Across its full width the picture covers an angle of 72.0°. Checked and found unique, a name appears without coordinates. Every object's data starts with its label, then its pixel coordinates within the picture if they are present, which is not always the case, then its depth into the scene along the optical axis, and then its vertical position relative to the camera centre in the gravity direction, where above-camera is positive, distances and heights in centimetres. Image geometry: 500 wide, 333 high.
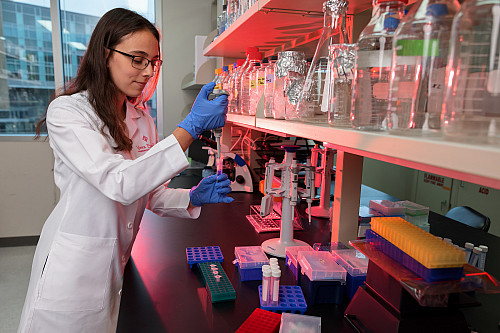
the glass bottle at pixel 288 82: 103 +8
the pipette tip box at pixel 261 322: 89 -56
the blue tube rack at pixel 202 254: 128 -57
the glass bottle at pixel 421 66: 49 +7
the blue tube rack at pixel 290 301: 100 -57
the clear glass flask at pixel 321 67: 91 +11
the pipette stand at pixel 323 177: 184 -37
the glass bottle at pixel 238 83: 162 +12
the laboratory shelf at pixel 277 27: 108 +33
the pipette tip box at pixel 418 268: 67 -31
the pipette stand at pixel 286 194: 134 -33
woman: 101 -20
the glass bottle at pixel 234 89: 169 +9
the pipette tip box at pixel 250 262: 119 -54
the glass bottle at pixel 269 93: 117 +5
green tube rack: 106 -56
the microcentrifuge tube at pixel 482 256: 100 -41
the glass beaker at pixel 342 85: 75 +5
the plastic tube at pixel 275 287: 98 -51
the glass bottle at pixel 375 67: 61 +8
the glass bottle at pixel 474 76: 40 +4
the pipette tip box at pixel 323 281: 103 -51
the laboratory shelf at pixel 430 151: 35 -5
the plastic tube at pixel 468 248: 98 -39
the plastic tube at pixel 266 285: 99 -51
